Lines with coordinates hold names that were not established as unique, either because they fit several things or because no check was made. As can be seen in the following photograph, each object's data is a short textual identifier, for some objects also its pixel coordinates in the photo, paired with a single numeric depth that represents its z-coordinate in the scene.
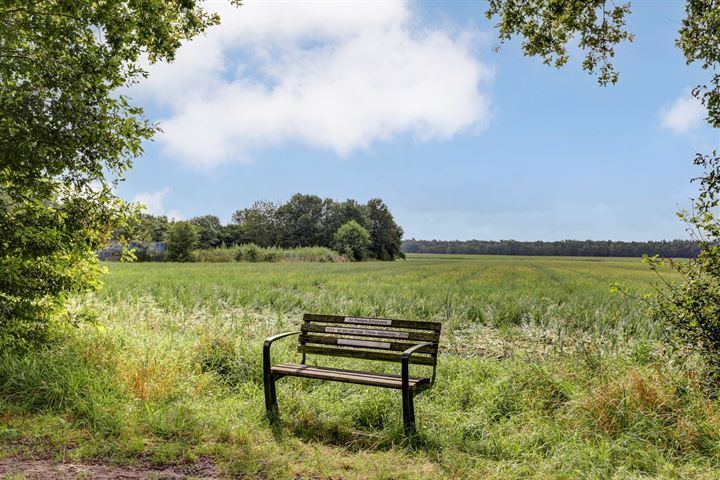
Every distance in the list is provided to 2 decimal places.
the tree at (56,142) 5.89
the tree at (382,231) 75.38
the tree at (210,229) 62.01
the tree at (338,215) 67.44
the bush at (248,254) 42.83
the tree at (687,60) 5.17
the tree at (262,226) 67.06
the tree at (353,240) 61.38
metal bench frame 4.52
